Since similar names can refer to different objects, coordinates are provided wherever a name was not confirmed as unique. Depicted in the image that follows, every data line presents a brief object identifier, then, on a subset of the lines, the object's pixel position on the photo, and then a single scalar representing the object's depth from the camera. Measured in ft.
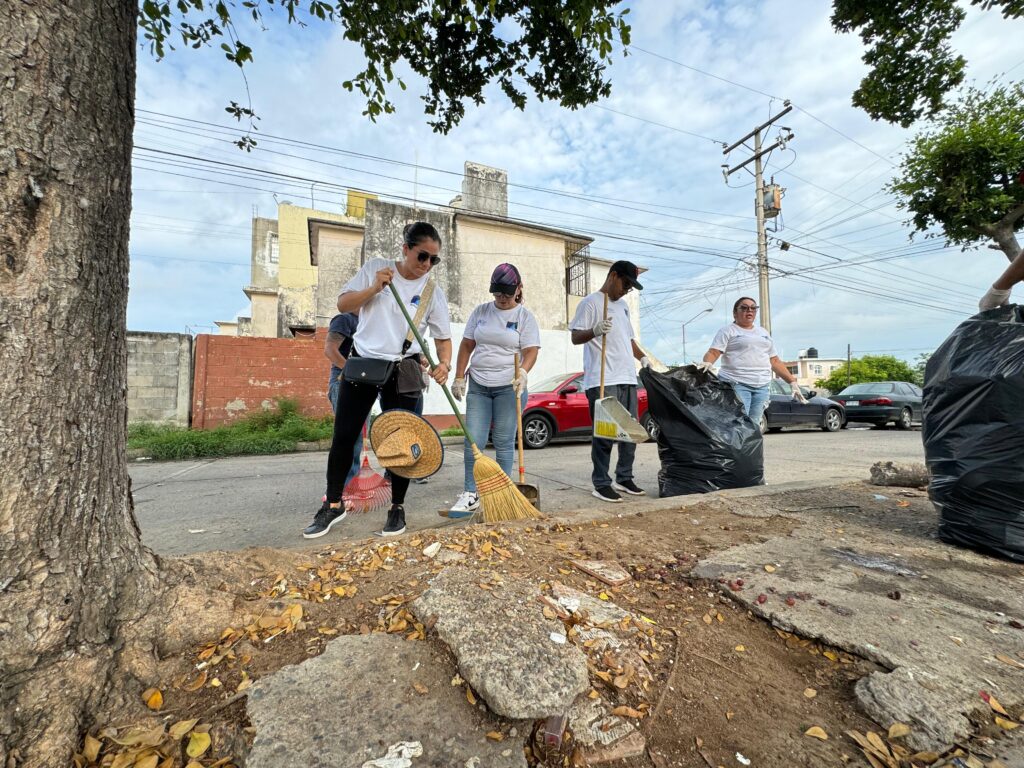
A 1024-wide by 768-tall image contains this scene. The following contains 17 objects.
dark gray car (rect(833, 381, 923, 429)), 41.34
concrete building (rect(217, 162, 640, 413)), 46.44
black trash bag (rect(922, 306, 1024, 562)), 6.26
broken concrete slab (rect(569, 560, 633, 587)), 5.21
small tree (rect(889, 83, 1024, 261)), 30.73
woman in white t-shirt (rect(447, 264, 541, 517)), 10.25
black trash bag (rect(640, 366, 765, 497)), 11.01
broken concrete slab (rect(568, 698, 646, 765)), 3.03
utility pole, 48.49
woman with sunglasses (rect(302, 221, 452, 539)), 8.19
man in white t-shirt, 11.41
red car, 24.93
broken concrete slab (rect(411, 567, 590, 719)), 3.22
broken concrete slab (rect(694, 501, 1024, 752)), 3.40
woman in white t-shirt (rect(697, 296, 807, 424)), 13.62
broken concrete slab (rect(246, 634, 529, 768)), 2.82
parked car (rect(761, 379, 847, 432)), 35.47
